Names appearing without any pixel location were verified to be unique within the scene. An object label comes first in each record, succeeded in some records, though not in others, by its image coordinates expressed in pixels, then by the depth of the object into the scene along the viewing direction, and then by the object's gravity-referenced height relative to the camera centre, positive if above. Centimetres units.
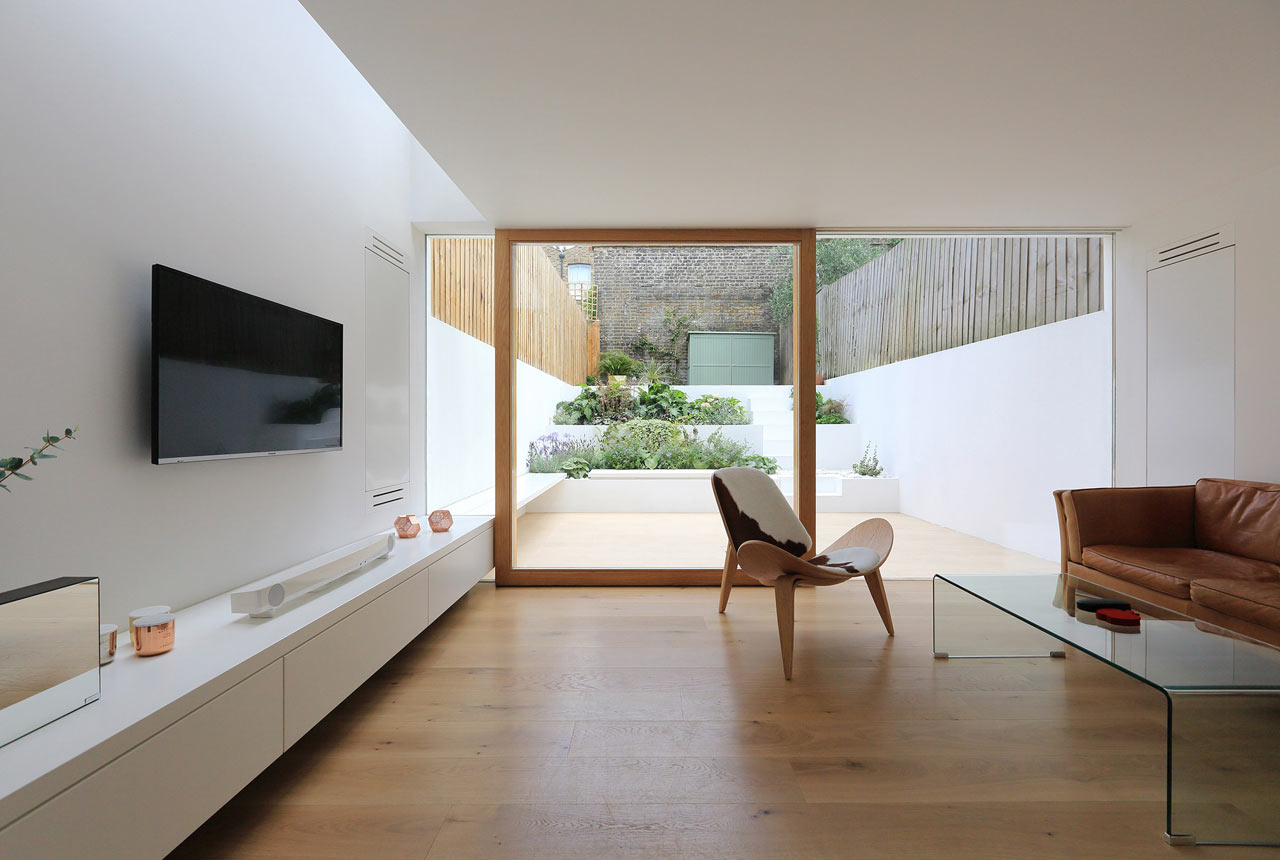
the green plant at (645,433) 446 +1
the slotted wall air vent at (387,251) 384 +113
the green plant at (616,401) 441 +22
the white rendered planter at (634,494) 455 -42
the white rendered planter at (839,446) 539 -11
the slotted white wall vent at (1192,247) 367 +109
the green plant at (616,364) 439 +47
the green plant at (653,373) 436 +40
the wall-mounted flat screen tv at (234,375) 208 +23
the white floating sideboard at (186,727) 118 -66
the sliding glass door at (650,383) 441 +34
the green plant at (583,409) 443 +17
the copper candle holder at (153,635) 177 -54
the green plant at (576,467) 459 -23
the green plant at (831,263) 448 +122
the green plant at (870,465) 584 -29
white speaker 210 -54
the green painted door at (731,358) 438 +50
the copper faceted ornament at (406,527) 359 -51
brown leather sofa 258 -59
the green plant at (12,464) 128 -6
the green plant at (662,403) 438 +20
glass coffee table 174 -75
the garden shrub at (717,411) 440 +15
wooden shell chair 299 -59
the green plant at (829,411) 508 +18
